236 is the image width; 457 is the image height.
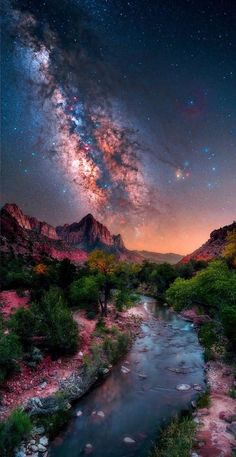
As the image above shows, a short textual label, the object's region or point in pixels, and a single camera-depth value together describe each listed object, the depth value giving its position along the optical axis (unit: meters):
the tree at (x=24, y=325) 20.47
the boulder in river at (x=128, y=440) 14.73
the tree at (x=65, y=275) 40.64
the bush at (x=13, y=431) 12.24
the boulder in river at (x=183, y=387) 20.22
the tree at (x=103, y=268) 34.53
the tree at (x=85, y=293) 32.44
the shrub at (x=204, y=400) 17.27
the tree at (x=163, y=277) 65.44
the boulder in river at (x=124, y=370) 23.24
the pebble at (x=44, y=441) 14.03
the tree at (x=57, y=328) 21.03
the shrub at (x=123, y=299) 33.91
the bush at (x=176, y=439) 12.32
